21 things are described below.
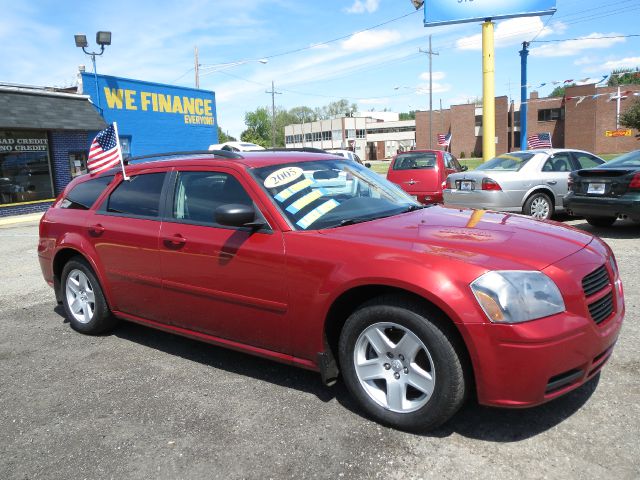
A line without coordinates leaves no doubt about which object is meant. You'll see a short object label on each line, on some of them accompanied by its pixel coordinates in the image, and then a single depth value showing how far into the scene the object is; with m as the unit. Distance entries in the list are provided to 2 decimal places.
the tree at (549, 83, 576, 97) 92.00
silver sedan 9.79
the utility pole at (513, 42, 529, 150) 23.22
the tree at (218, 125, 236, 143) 73.41
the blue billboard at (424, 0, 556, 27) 20.95
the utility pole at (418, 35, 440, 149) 52.50
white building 91.50
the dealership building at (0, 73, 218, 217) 17.16
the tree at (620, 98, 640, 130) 43.00
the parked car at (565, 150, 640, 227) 7.94
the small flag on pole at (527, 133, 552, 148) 20.92
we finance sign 20.11
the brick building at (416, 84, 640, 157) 57.14
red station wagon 2.69
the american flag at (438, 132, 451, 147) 32.72
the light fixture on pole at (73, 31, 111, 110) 17.89
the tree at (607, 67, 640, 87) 62.09
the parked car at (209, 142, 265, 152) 19.97
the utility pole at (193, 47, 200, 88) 30.67
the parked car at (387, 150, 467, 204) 12.32
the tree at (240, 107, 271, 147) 108.62
